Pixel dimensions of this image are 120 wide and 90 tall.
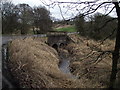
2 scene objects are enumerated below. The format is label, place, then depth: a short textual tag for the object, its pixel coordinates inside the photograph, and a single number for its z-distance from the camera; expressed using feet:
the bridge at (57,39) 42.64
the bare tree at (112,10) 4.84
